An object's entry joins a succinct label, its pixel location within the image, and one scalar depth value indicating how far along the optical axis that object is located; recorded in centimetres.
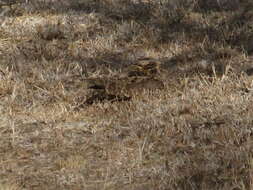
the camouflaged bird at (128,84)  1353
